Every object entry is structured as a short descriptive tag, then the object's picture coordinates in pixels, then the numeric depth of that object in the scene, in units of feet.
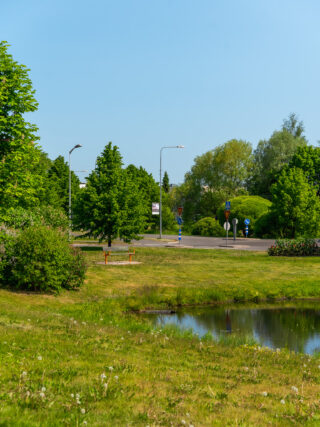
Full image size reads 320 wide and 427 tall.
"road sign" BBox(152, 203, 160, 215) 165.68
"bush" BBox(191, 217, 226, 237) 207.51
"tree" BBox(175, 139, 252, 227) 270.67
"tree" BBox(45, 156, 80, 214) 217.77
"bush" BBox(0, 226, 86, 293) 58.39
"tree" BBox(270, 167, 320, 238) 123.95
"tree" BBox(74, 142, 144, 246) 105.70
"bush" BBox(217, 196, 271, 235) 198.39
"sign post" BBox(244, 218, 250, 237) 186.29
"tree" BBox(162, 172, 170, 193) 442.26
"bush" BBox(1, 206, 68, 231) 67.50
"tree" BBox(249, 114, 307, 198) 245.24
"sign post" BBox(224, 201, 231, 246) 138.36
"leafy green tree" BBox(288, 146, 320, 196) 205.05
